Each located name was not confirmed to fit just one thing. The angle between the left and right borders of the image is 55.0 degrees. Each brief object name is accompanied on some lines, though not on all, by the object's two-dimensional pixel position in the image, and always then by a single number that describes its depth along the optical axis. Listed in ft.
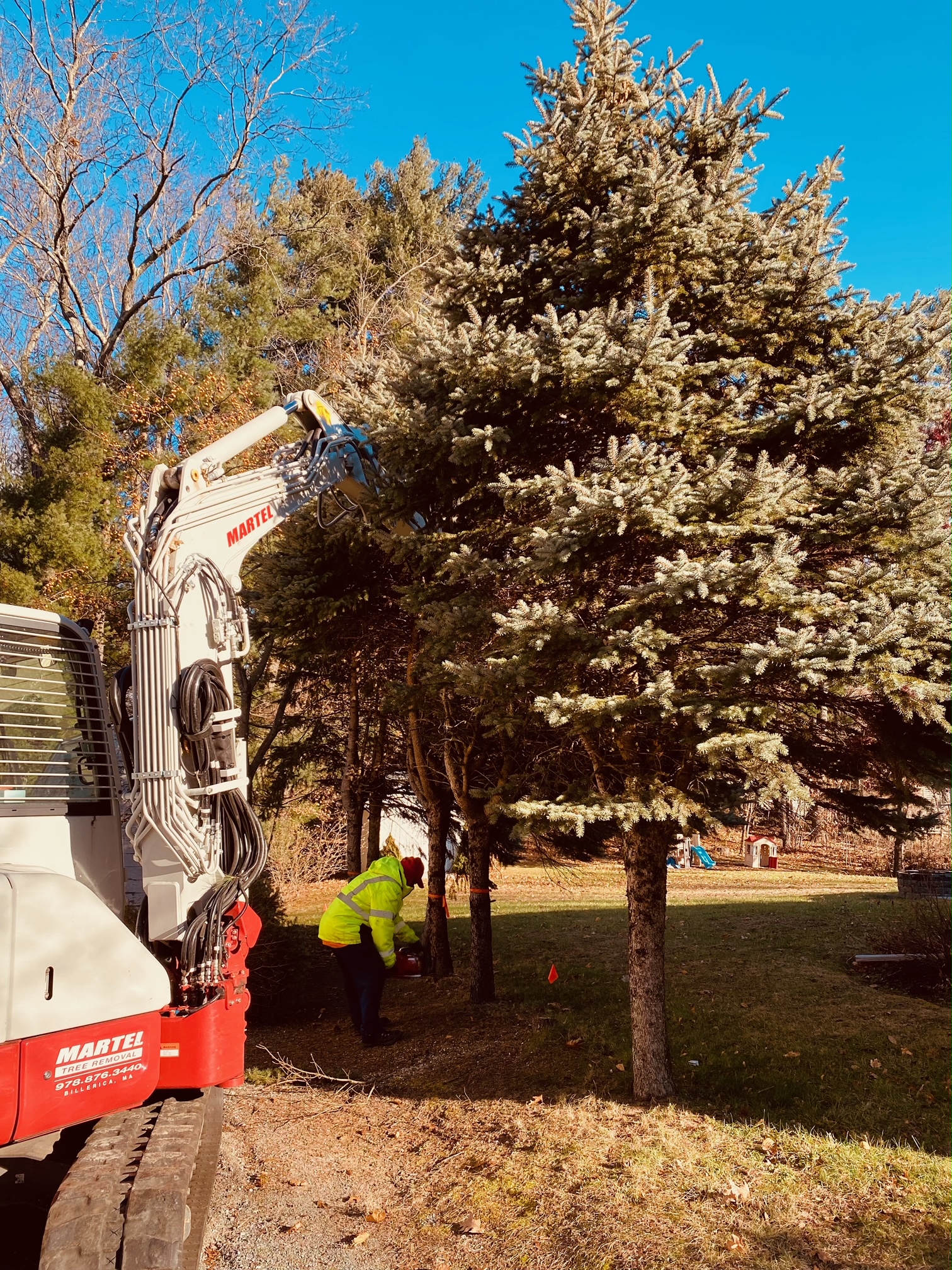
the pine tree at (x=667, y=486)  17.97
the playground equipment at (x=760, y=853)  77.66
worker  27.12
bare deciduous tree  61.77
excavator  12.49
